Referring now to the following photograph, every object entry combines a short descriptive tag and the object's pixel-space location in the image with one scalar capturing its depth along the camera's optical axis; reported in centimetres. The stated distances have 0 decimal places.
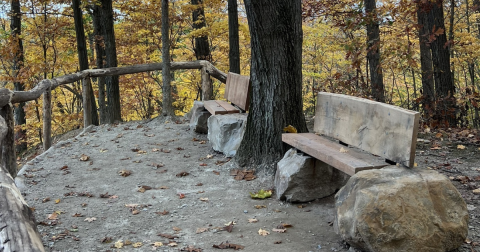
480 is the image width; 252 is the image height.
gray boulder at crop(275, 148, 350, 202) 405
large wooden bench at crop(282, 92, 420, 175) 316
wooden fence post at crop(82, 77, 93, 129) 834
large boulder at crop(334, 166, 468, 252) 267
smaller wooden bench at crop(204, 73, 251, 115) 607
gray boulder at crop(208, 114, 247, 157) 580
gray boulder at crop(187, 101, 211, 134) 721
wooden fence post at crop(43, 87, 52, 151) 682
